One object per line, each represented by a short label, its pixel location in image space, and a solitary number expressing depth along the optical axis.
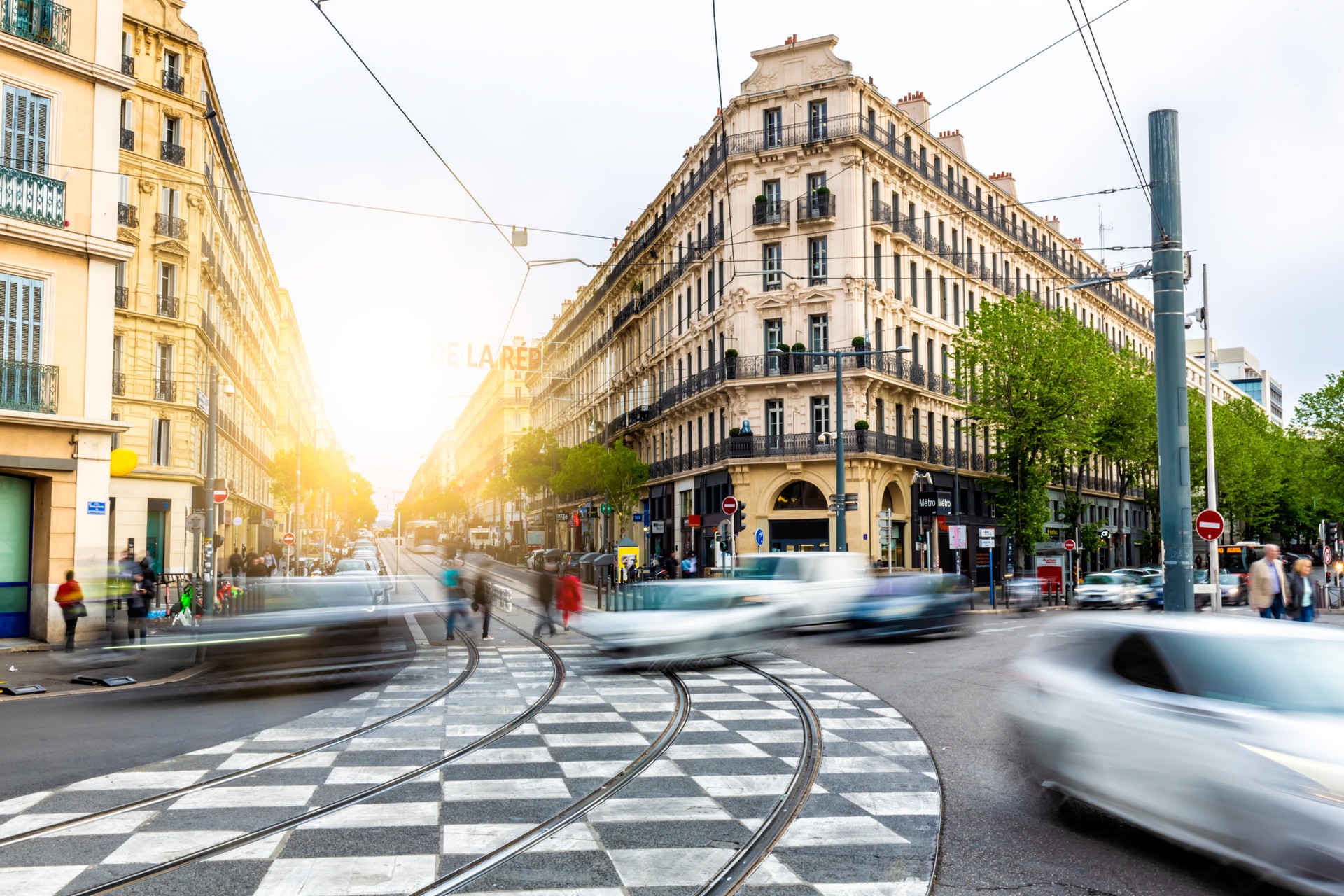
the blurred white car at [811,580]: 17.66
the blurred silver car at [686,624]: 15.11
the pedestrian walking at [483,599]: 20.80
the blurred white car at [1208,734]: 4.70
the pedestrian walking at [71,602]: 17.69
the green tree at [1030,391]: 38.34
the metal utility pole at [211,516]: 25.17
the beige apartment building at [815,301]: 39.91
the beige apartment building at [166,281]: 35.66
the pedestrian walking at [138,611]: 18.25
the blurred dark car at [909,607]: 19.59
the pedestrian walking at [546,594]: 21.27
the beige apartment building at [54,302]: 18.80
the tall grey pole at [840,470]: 31.88
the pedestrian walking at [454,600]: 20.08
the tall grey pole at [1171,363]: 14.61
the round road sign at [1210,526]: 21.12
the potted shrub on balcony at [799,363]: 40.28
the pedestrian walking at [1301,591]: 17.11
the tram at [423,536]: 105.38
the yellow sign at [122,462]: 19.88
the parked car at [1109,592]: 34.78
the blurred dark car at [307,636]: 13.76
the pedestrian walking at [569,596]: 21.92
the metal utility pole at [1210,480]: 25.92
